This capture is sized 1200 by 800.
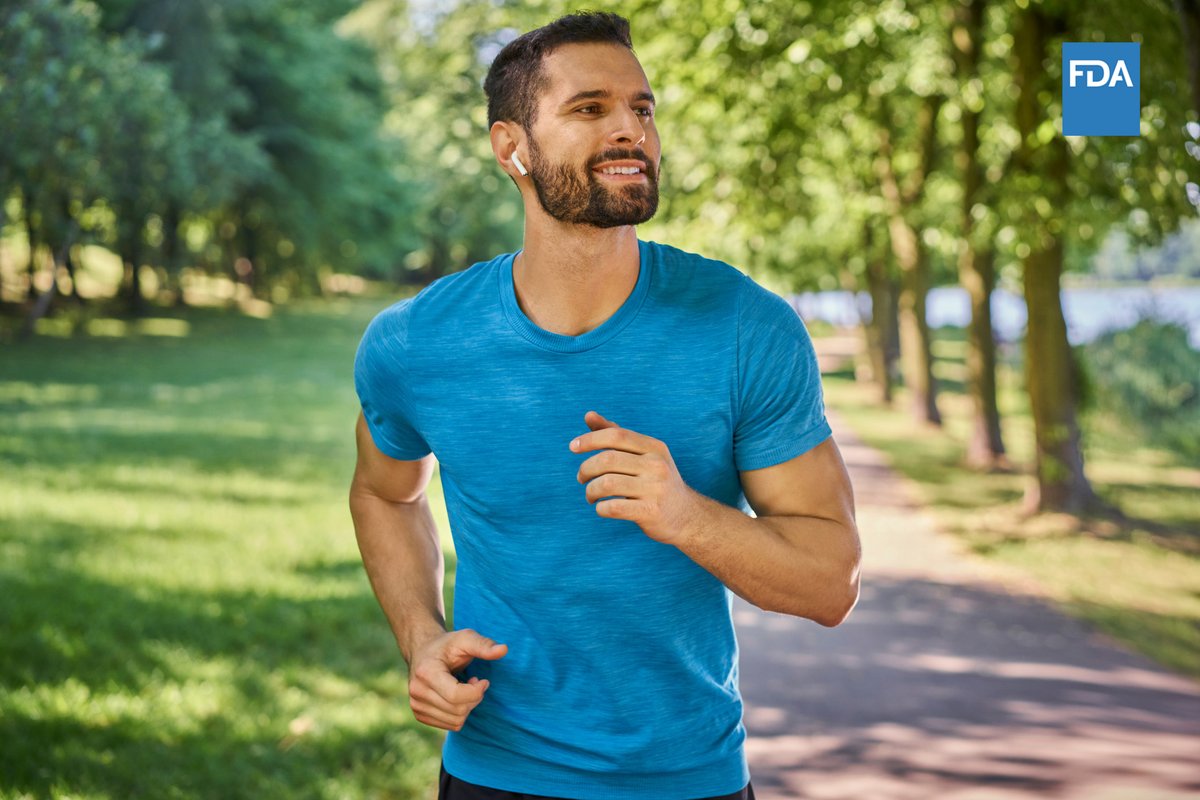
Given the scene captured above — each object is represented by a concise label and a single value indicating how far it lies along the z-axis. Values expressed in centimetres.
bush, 1997
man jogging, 234
